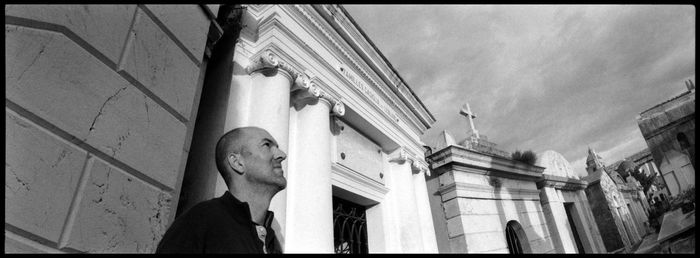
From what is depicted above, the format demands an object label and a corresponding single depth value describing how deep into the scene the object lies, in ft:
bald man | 4.17
